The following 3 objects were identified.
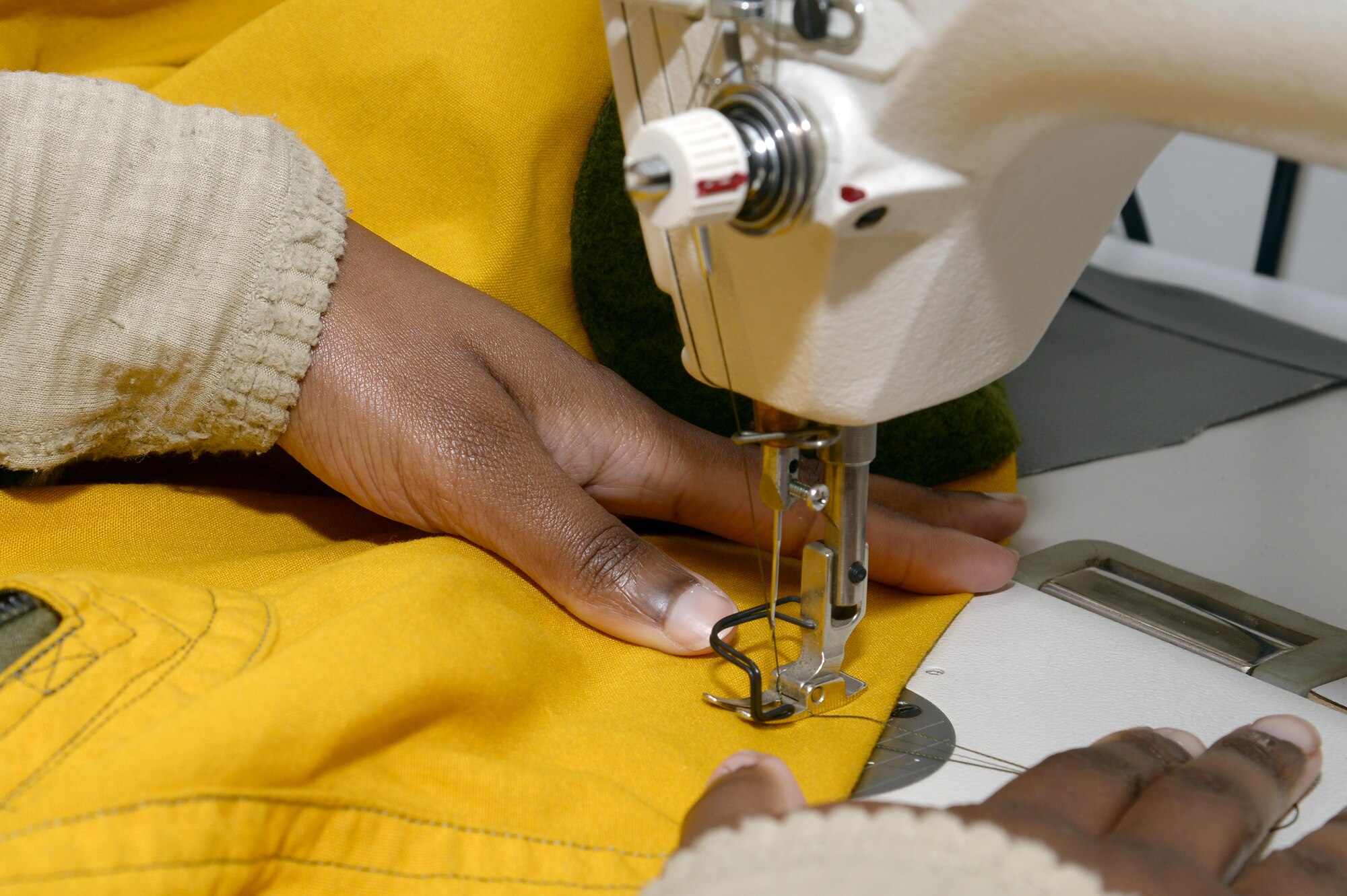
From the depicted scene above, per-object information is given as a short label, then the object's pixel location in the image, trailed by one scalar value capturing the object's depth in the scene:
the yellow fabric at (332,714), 0.42
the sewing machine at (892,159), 0.40
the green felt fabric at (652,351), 0.83
